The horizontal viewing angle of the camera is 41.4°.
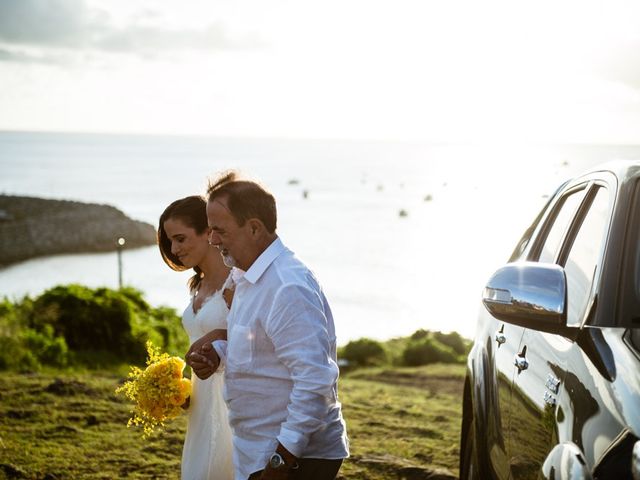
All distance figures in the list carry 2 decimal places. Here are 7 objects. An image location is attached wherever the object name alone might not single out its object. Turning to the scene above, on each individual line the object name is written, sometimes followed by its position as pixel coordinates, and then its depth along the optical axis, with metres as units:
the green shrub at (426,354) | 16.98
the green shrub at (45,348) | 13.10
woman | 4.18
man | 3.01
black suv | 2.02
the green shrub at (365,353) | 17.55
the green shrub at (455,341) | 18.98
